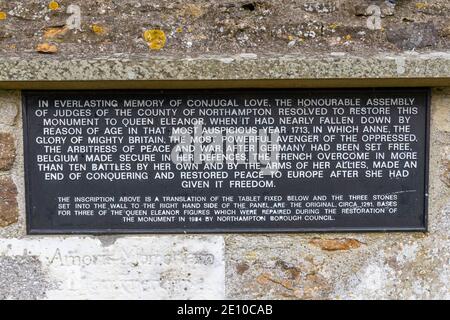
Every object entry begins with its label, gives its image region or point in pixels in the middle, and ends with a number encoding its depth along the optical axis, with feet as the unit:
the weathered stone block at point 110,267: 6.78
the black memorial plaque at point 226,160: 6.56
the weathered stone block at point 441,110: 6.61
